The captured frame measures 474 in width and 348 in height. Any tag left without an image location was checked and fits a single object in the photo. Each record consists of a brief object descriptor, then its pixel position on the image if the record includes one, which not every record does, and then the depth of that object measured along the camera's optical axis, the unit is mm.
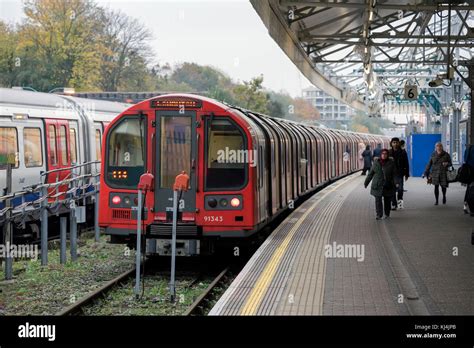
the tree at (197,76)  42219
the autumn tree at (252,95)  35531
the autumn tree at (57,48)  29016
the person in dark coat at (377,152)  23981
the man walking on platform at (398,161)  17188
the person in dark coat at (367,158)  31141
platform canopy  16016
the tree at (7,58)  26875
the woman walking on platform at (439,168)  17859
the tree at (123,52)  33844
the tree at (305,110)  50638
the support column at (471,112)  20156
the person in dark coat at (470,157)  14320
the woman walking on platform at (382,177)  15328
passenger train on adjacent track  14258
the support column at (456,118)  28264
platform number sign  22047
